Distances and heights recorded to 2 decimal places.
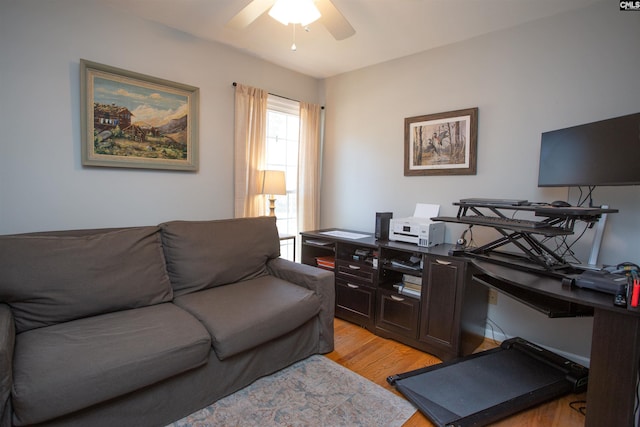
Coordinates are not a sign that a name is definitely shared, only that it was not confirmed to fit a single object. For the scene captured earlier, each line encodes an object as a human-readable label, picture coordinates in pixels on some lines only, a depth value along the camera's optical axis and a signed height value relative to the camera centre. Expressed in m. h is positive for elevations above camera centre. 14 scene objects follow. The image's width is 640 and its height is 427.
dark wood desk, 1.31 -0.67
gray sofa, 1.28 -0.73
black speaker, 2.81 -0.29
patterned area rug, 1.64 -1.20
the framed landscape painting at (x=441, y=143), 2.63 +0.46
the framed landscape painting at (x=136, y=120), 2.22 +0.49
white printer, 2.49 -0.29
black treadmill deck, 1.64 -1.10
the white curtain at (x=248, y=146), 2.99 +0.40
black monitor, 1.63 +0.27
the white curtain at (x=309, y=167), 3.53 +0.26
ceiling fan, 1.74 +1.01
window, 3.32 +0.39
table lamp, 3.00 +0.05
